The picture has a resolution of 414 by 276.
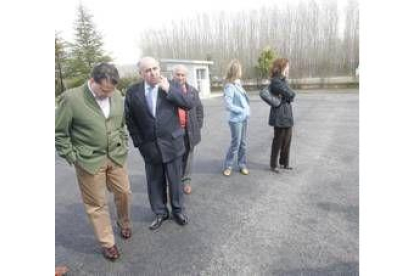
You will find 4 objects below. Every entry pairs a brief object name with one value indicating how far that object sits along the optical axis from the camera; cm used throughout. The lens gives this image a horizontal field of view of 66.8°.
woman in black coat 429
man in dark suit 277
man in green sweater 235
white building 2202
